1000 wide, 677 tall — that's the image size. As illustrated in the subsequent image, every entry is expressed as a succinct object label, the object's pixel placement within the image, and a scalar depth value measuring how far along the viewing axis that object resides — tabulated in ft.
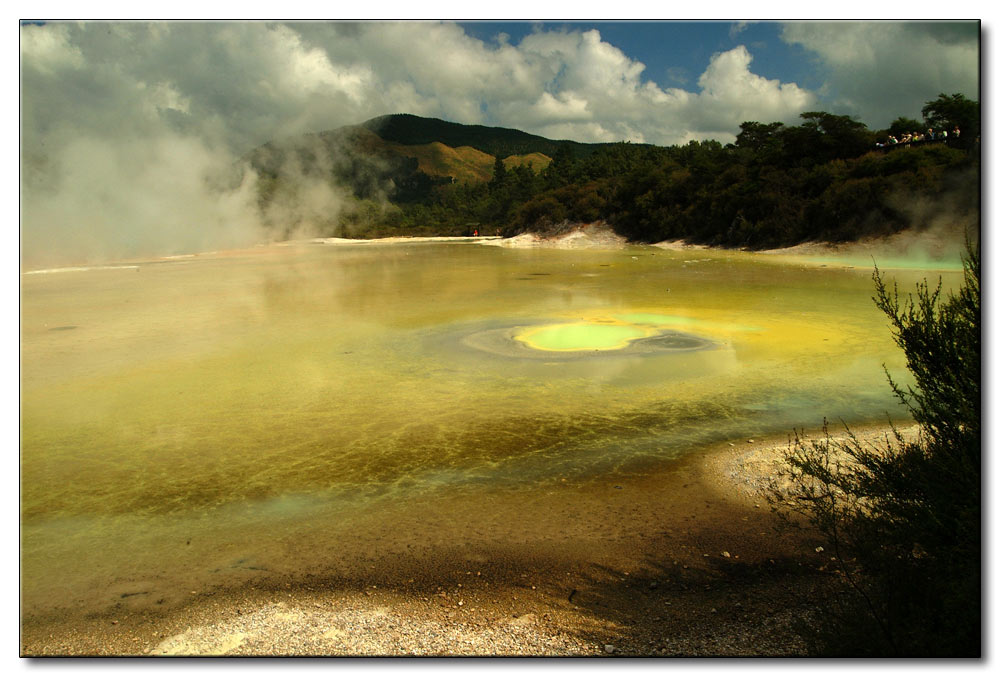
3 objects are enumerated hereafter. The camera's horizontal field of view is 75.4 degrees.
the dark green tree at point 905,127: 143.51
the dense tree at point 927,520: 10.76
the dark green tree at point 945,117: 96.01
